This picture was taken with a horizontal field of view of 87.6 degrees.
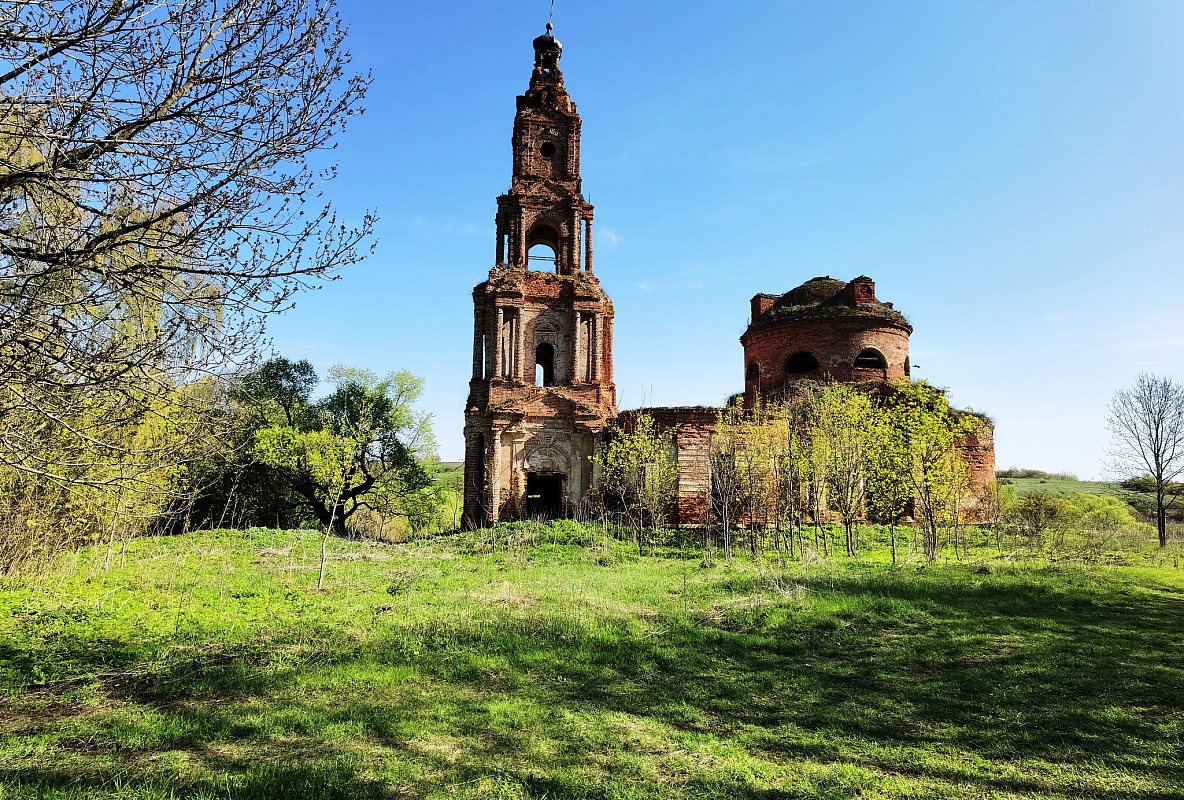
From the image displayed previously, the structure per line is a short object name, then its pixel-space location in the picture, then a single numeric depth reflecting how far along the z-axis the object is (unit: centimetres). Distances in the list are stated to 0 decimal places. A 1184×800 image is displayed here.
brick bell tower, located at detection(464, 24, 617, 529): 2141
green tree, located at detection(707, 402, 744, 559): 1862
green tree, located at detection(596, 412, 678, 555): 1898
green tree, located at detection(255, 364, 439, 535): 2436
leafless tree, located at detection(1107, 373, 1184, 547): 2409
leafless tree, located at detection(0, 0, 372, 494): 413
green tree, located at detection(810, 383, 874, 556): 1552
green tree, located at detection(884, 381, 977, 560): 1434
